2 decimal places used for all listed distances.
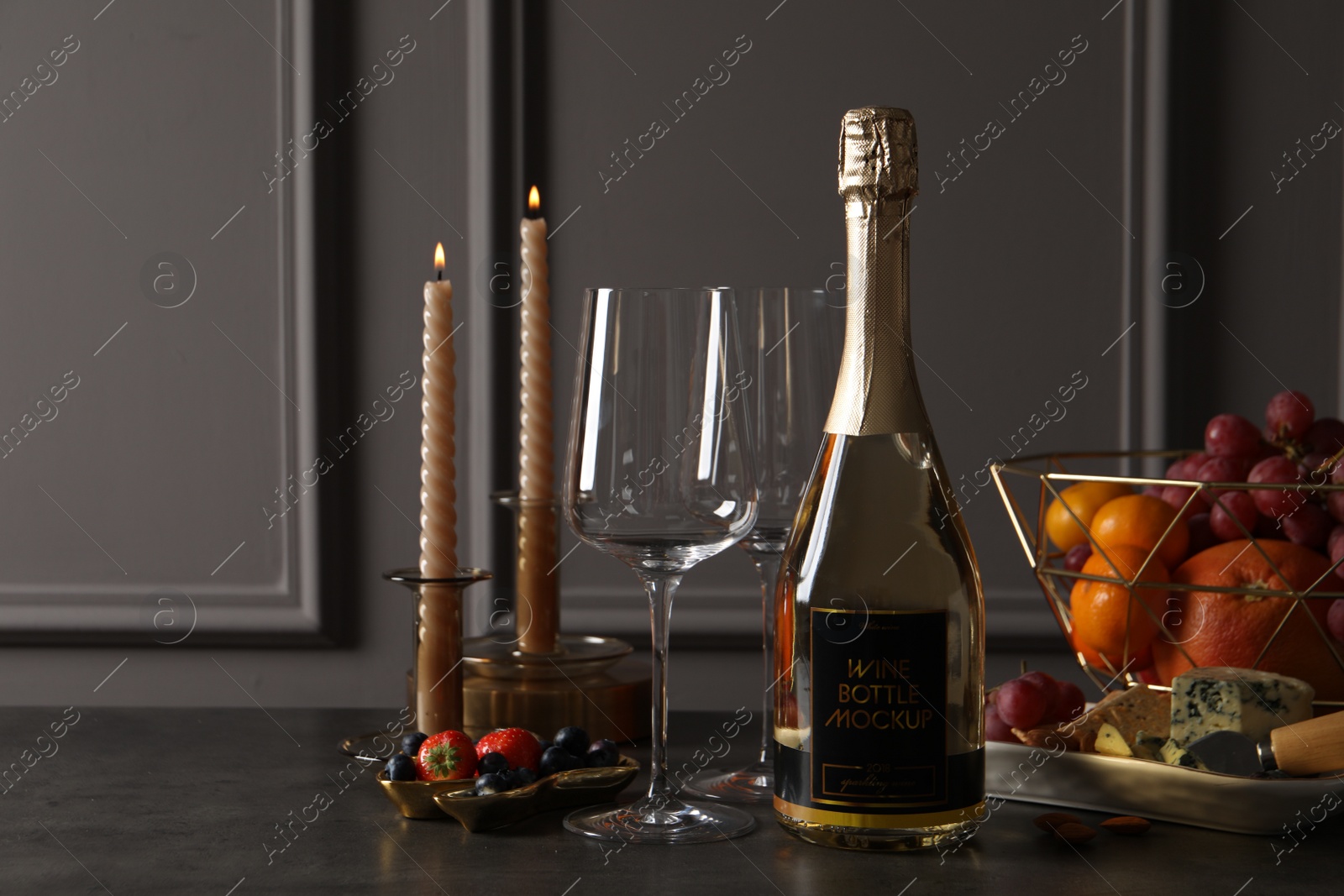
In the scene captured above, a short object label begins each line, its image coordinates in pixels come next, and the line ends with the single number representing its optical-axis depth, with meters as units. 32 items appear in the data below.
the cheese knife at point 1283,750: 1.25
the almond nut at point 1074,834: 1.24
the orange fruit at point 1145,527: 1.35
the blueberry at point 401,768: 1.29
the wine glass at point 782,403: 1.32
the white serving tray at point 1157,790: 1.24
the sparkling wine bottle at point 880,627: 1.22
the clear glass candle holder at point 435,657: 1.39
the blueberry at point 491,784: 1.27
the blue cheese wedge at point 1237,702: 1.27
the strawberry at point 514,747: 1.31
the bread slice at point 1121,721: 1.30
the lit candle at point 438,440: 1.38
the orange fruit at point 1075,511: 1.41
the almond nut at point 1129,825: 1.26
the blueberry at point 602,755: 1.33
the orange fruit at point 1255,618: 1.32
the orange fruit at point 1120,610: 1.33
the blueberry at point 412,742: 1.33
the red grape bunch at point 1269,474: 1.35
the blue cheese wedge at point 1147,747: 1.29
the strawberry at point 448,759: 1.29
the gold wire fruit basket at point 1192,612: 1.31
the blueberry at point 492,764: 1.29
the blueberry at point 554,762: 1.31
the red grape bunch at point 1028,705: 1.32
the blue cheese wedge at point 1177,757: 1.27
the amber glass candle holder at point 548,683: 1.43
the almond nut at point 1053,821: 1.25
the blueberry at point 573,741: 1.33
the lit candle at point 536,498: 1.43
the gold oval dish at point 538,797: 1.26
